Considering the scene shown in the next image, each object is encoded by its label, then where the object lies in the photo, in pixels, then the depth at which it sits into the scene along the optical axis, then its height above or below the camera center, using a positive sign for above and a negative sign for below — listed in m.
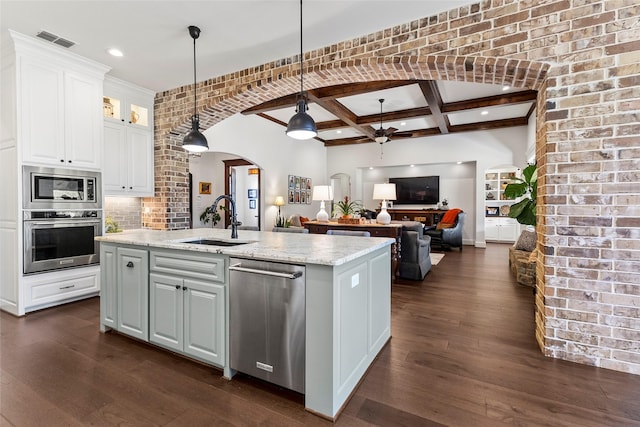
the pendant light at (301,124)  2.50 +0.72
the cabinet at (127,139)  4.01 +0.99
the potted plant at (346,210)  5.35 -0.03
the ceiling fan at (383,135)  6.38 +1.61
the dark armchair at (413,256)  4.47 -0.73
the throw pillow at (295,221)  7.10 -0.31
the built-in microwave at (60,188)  3.15 +0.23
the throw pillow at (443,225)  7.52 -0.44
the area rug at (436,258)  5.96 -1.08
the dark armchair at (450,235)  7.36 -0.67
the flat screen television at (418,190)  8.98 +0.57
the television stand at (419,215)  8.47 -0.20
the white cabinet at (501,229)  8.49 -0.62
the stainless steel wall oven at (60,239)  3.17 -0.35
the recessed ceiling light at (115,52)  3.29 +1.78
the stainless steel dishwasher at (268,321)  1.75 -0.70
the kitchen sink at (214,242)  2.47 -0.29
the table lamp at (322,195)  5.66 +0.26
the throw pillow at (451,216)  7.51 -0.20
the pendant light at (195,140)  3.04 +0.71
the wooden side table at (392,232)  4.47 -0.38
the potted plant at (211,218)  8.14 -0.28
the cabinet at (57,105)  3.10 +1.17
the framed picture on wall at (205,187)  8.45 +0.61
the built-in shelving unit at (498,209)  8.51 -0.03
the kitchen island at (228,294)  1.67 -0.63
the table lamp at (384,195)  4.81 +0.23
